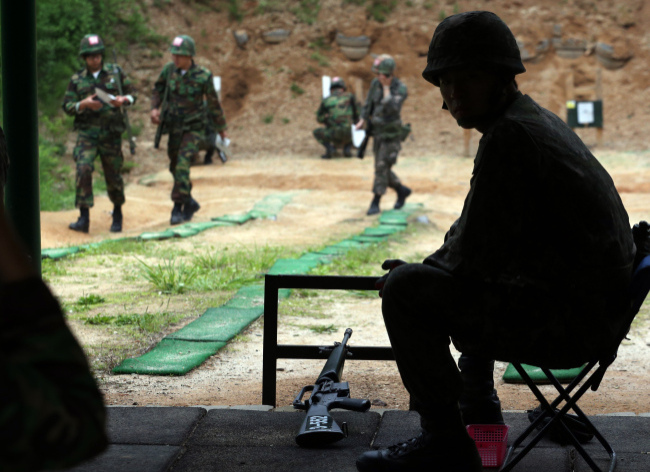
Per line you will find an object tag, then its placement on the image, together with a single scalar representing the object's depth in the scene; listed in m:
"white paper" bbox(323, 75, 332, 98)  20.03
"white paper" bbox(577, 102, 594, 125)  18.89
